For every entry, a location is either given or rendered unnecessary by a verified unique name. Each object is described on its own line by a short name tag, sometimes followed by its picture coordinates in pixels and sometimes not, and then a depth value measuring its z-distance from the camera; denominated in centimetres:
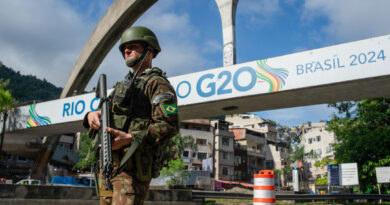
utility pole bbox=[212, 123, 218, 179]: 5038
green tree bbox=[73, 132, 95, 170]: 3556
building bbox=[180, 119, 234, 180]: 4775
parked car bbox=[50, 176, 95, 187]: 2191
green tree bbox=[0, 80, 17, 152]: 2059
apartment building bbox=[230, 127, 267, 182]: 5409
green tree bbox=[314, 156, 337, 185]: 2876
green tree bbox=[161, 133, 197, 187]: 3416
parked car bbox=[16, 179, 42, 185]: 2055
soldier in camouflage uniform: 247
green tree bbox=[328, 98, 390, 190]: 1848
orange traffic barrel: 528
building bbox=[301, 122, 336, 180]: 6438
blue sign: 1598
